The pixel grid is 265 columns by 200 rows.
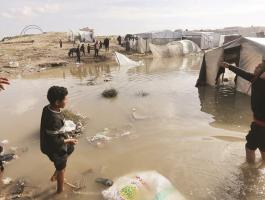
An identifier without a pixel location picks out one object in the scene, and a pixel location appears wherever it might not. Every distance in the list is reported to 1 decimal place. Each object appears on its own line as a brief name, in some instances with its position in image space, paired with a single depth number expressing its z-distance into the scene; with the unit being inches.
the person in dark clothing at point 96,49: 668.6
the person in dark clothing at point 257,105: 107.8
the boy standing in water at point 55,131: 97.1
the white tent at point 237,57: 246.7
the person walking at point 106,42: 736.5
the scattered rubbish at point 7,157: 147.8
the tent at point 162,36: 929.4
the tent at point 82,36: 989.2
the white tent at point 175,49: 705.8
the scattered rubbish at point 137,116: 211.1
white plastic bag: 103.4
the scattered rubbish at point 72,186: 117.9
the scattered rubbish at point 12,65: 519.5
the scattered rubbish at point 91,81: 370.6
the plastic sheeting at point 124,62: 555.2
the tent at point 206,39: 898.4
